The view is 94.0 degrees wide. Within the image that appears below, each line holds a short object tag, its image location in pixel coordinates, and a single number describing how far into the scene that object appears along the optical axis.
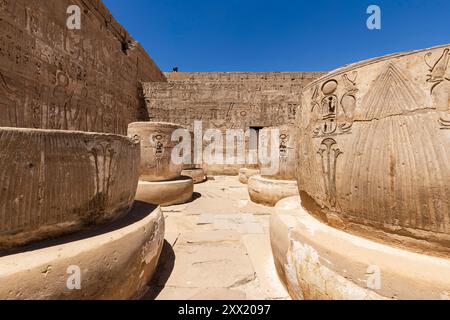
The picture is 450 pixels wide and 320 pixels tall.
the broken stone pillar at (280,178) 4.24
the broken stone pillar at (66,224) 1.12
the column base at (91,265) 1.04
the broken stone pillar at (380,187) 1.12
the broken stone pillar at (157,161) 4.15
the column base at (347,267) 1.05
